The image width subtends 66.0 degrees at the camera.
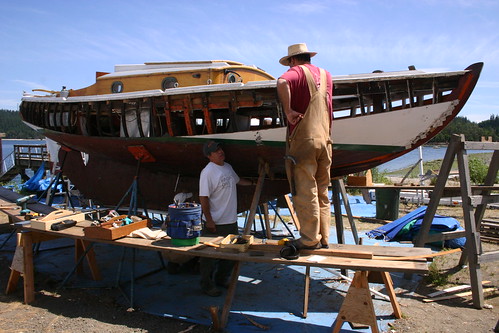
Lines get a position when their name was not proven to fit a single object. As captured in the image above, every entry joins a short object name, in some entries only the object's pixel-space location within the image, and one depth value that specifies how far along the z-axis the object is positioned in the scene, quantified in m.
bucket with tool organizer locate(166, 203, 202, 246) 3.96
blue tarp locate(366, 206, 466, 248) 6.98
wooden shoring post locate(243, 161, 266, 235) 4.94
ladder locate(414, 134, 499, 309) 4.62
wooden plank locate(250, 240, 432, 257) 3.67
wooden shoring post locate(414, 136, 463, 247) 4.99
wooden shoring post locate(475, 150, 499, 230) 5.30
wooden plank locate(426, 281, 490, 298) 4.77
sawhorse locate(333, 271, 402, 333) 3.27
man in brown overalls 3.54
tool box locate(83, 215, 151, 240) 4.15
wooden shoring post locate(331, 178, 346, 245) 5.49
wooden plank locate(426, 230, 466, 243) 5.14
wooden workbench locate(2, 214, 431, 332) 3.27
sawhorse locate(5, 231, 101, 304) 4.70
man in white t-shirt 4.57
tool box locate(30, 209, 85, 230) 4.69
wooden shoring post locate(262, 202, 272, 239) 7.66
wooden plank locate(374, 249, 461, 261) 3.48
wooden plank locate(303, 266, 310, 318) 4.22
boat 4.86
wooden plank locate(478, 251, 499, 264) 4.68
